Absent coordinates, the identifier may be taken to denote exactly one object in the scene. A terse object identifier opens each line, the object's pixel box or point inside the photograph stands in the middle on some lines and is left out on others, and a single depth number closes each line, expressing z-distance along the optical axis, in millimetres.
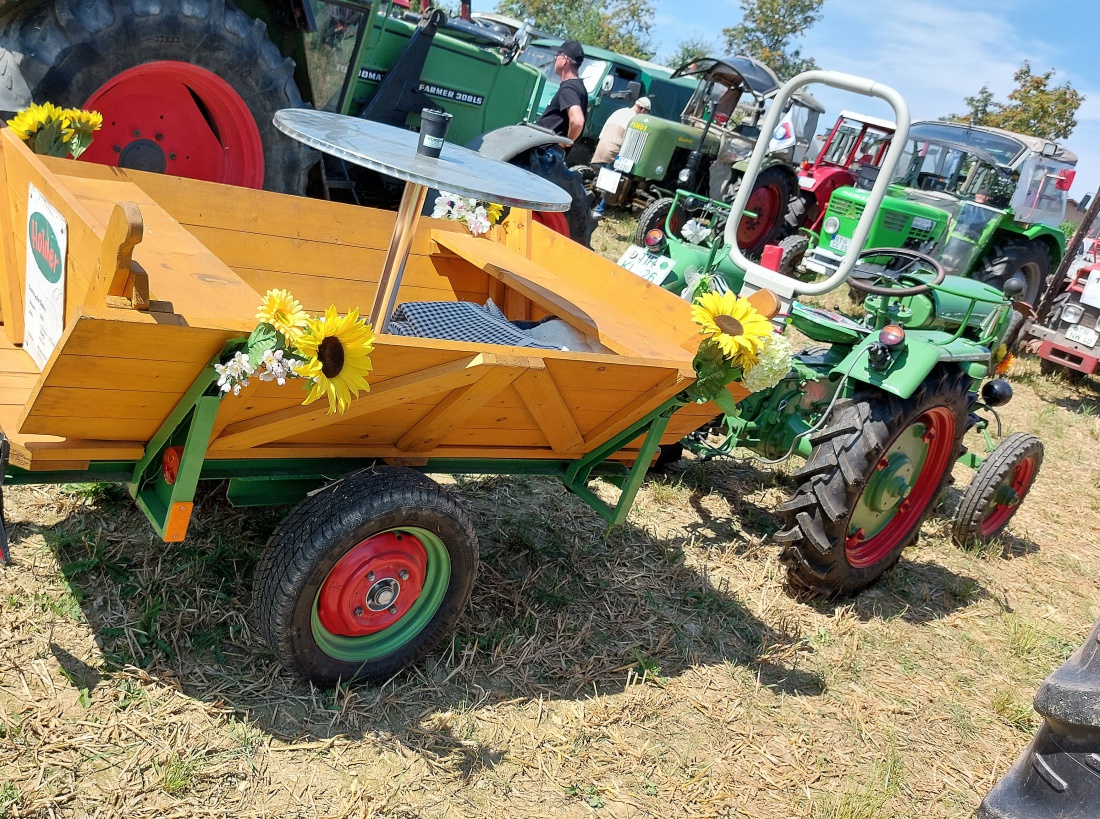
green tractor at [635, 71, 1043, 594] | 3678
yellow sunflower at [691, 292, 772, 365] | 2904
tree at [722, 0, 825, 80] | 36969
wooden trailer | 2082
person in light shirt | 11633
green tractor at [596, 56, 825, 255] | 11320
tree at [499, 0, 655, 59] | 34844
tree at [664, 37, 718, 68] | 36188
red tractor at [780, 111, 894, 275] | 10781
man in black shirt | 7824
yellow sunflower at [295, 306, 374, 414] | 2086
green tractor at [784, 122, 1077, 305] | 9422
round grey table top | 2328
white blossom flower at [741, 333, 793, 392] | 2994
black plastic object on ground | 1684
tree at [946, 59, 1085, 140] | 27625
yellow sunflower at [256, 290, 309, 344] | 2051
